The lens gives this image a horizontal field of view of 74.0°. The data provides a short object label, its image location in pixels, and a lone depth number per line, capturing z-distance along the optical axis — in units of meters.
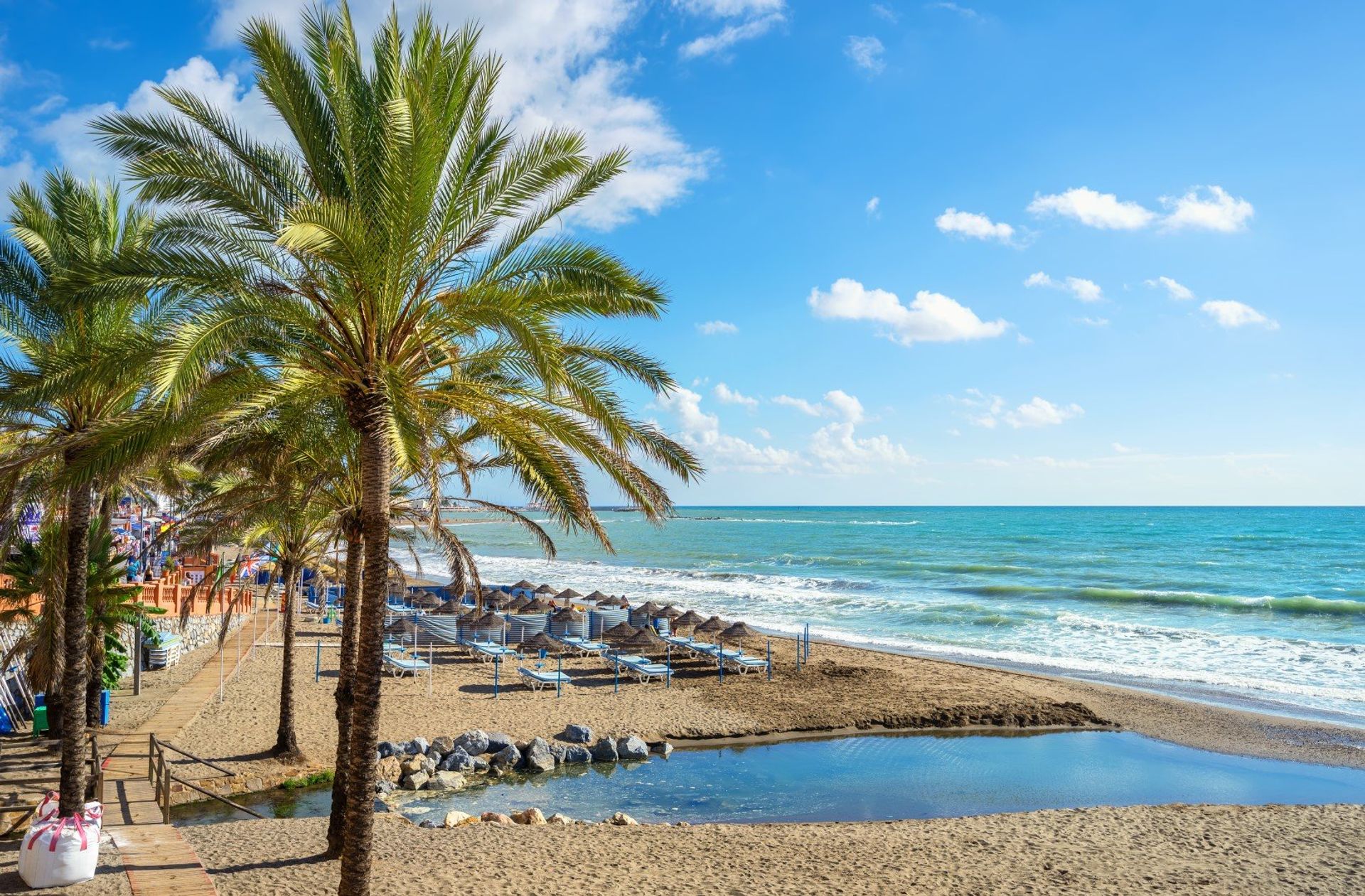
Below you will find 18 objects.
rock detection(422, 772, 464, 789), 13.93
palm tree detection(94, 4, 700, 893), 7.09
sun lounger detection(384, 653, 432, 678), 20.95
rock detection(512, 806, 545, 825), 11.88
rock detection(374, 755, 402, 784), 13.92
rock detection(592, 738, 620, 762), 15.69
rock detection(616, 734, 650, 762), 15.80
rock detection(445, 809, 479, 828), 11.74
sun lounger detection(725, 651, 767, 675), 23.02
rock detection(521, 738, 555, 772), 15.08
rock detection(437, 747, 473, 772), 14.64
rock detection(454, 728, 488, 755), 15.23
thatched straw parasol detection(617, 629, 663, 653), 24.50
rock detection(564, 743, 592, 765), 15.49
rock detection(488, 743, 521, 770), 14.98
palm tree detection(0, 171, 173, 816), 9.82
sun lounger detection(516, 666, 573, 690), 20.33
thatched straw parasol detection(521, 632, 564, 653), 24.19
